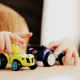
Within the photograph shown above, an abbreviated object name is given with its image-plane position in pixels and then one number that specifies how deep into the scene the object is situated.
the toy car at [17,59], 0.75
